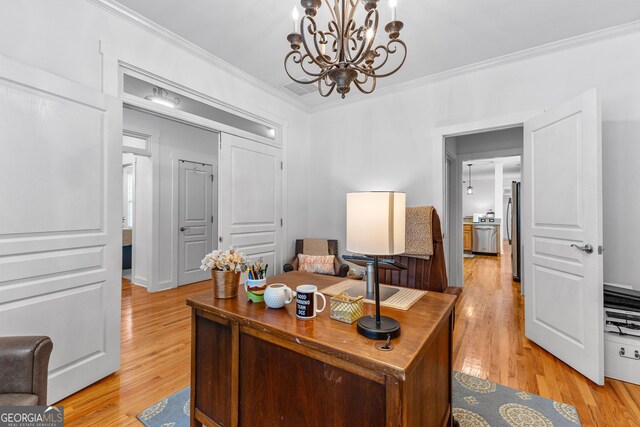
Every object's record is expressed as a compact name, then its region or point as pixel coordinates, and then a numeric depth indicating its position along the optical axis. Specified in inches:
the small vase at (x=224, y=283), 58.4
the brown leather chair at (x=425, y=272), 90.6
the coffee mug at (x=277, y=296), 53.2
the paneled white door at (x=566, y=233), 79.8
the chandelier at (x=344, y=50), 56.0
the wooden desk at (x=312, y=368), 36.7
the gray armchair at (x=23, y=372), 44.8
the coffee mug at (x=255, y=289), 56.8
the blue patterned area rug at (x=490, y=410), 65.5
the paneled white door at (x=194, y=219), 189.6
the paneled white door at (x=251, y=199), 121.7
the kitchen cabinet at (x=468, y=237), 325.7
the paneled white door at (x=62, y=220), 64.3
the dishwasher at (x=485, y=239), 314.5
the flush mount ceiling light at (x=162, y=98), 95.9
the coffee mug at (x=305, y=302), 48.7
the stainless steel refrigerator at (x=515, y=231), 191.8
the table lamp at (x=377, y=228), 41.1
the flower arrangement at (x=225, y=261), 58.4
